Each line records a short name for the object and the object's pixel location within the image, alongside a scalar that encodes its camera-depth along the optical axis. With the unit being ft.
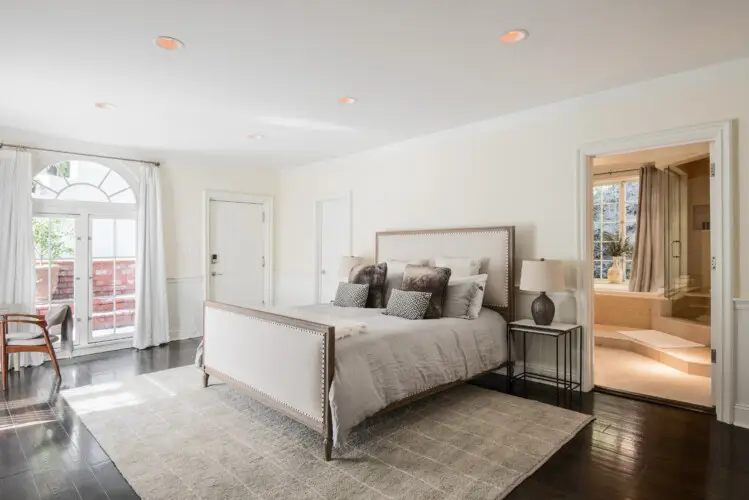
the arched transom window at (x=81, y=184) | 15.76
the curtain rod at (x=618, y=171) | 20.15
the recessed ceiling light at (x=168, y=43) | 8.38
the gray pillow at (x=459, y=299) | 12.22
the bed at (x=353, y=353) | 8.27
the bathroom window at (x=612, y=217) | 21.06
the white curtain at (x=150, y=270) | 17.34
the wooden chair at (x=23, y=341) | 12.39
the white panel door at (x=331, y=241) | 19.42
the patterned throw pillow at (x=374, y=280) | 14.15
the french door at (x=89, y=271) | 15.76
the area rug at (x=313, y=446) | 7.17
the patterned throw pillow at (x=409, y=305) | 11.60
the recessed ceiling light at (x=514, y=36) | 8.27
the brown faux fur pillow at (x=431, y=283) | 11.93
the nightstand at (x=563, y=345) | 11.51
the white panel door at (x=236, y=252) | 20.33
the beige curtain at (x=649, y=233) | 18.84
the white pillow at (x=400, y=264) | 14.51
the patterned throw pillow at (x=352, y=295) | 13.80
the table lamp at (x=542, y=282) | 11.49
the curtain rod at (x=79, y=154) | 14.67
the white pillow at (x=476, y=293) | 12.20
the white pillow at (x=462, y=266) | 13.24
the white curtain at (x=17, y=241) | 14.35
